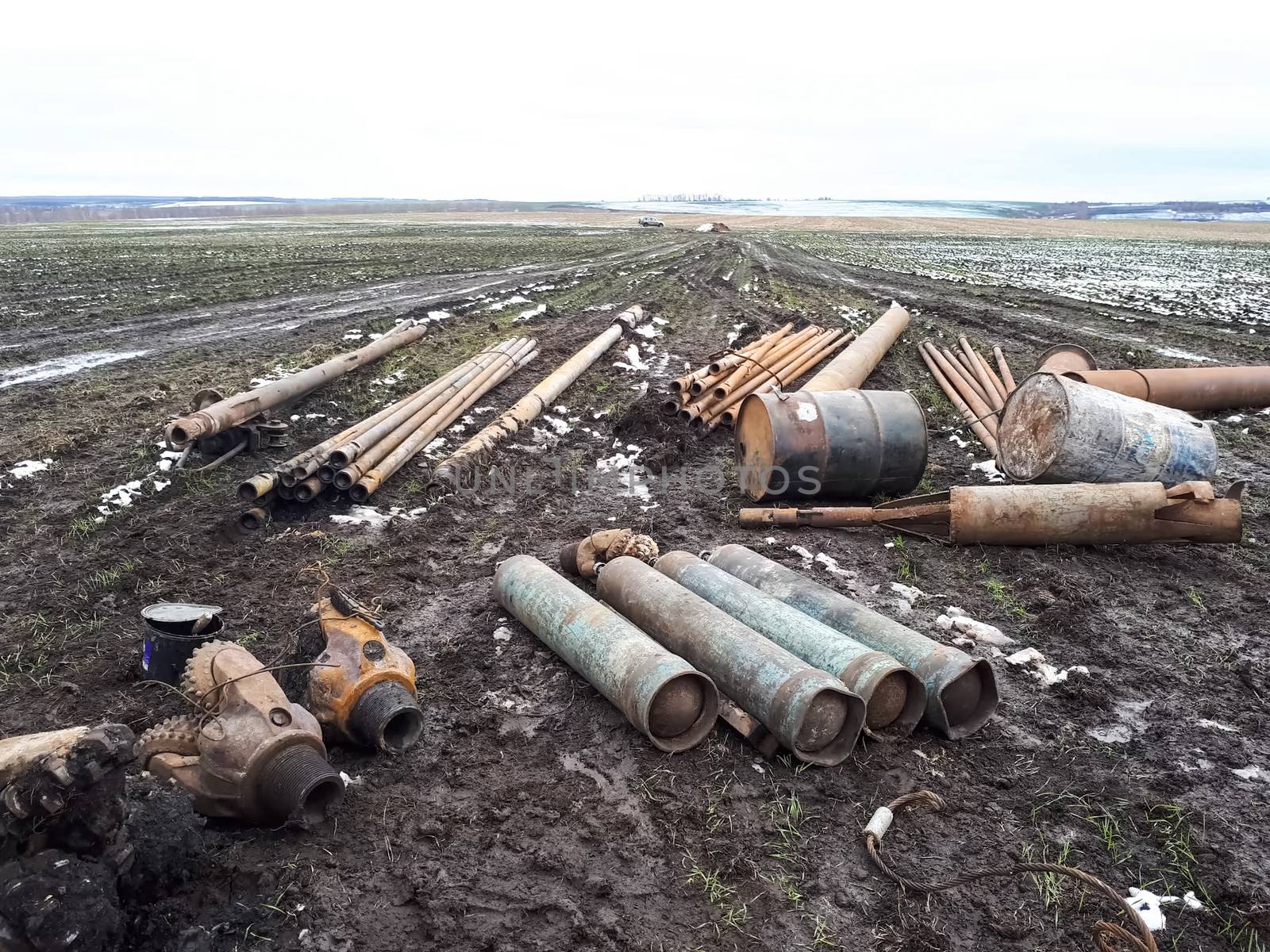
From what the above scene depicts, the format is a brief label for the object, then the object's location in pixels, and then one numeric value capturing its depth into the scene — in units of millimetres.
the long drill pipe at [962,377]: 10445
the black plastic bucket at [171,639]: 4348
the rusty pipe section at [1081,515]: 5953
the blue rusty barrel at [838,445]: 6879
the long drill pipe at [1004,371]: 10309
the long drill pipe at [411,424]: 7078
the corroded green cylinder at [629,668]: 4016
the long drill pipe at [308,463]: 6781
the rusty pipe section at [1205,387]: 9492
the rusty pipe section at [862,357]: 9781
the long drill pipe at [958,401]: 8656
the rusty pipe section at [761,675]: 3857
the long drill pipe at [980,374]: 9828
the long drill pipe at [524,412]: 7637
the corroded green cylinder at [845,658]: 4020
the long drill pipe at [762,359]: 9133
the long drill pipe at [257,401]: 7332
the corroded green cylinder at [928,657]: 4129
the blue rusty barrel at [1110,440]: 6613
